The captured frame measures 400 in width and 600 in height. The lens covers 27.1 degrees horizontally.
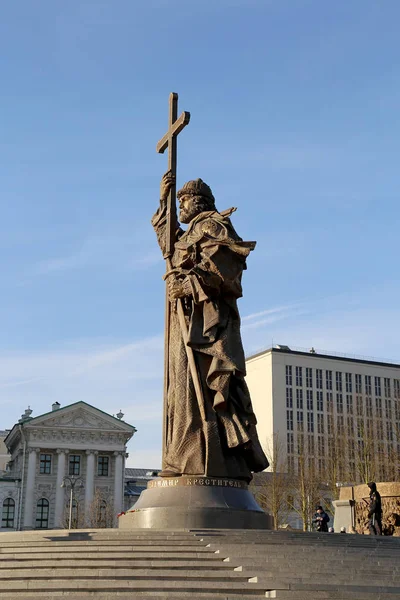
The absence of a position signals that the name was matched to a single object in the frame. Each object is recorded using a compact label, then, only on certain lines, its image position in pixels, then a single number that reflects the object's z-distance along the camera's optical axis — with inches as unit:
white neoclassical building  2765.7
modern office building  3681.1
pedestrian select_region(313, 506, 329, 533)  884.6
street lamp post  2741.4
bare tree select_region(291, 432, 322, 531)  1763.0
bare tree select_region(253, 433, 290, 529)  1729.7
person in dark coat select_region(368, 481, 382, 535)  745.6
